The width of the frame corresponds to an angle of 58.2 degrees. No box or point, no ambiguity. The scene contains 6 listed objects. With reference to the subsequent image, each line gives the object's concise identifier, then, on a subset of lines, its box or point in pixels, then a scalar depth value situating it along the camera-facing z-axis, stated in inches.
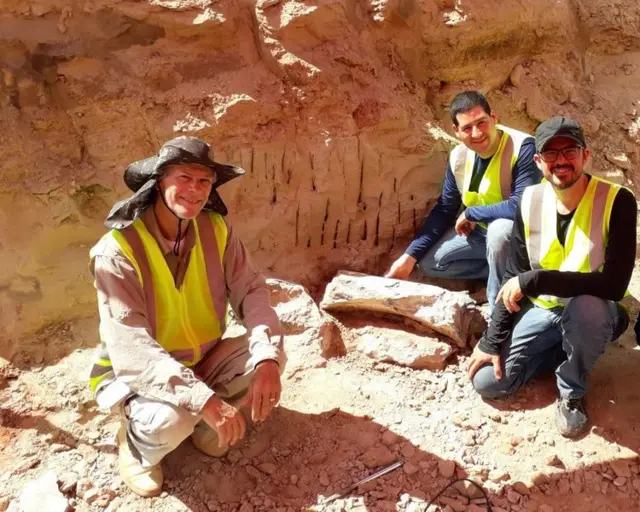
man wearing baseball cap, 103.9
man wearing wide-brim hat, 89.0
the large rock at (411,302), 131.8
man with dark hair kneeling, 132.0
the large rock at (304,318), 132.4
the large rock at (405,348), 128.4
